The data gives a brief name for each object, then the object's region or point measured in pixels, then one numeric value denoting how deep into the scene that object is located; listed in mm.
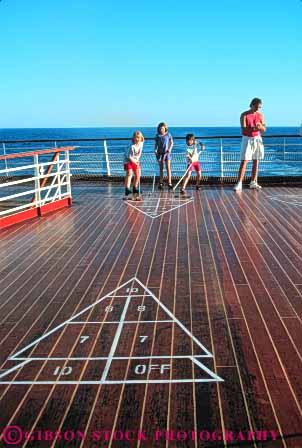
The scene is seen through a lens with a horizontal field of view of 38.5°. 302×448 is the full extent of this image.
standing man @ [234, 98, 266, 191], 8430
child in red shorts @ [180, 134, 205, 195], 8781
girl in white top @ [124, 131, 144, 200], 8125
